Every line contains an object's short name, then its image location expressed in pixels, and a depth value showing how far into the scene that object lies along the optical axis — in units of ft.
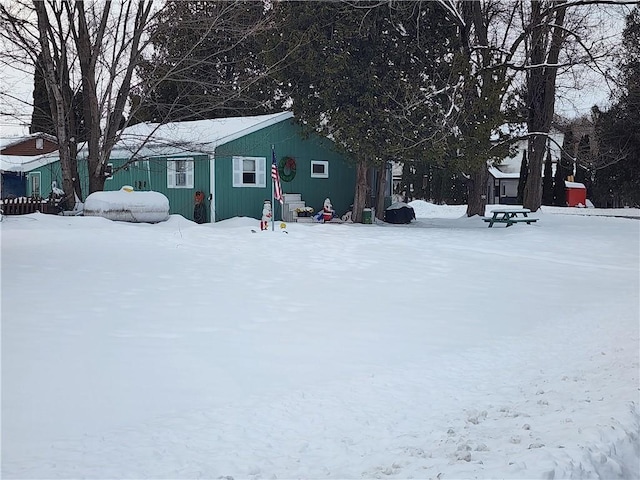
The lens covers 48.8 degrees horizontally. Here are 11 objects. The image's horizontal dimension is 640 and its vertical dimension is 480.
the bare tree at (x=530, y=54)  73.00
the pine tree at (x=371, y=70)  73.87
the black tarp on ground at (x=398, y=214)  88.22
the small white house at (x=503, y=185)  173.27
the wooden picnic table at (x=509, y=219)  71.59
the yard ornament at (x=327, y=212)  78.02
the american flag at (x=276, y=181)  59.31
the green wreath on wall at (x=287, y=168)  80.90
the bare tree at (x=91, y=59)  64.23
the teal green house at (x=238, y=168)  75.41
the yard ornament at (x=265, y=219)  62.39
